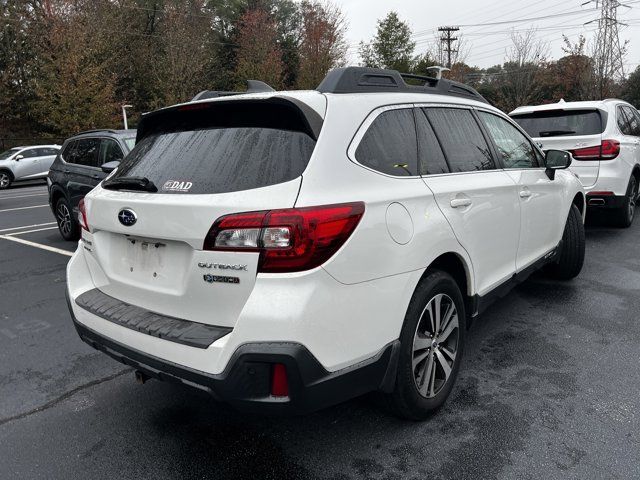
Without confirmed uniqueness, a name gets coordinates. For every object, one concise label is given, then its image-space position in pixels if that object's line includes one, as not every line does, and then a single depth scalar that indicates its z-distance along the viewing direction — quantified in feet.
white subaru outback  6.65
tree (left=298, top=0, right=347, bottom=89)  118.52
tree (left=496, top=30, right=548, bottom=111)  117.80
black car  23.40
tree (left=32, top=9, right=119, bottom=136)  92.53
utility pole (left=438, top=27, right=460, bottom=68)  149.24
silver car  64.13
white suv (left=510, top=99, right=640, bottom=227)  21.49
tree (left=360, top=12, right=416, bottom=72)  163.12
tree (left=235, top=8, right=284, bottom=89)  116.78
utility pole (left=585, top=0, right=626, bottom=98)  83.66
